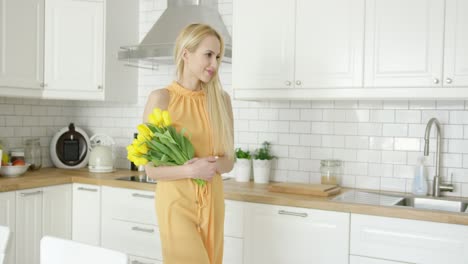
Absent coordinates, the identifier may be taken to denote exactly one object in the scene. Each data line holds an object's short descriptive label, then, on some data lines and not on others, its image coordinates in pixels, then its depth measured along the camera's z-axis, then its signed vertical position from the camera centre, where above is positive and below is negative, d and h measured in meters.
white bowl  3.52 -0.38
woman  2.24 -0.18
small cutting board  2.99 -0.39
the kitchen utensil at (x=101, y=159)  3.90 -0.32
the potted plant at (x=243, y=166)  3.55 -0.32
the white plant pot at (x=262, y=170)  3.47 -0.33
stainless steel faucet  3.04 -0.33
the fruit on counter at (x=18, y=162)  3.62 -0.33
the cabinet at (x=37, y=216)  3.34 -0.67
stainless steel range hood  3.54 +0.62
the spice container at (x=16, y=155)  3.76 -0.29
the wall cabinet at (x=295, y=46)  3.00 +0.44
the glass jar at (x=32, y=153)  3.99 -0.29
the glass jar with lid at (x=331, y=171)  3.34 -0.32
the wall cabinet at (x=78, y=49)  3.78 +0.47
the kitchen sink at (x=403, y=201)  2.95 -0.45
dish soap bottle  3.08 -0.34
